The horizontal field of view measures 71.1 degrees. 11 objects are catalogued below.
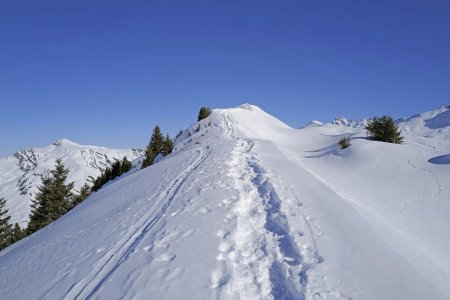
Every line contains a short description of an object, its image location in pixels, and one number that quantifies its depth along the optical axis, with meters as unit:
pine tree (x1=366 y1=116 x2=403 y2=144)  28.41
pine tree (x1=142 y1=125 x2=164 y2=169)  40.28
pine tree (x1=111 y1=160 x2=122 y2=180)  50.20
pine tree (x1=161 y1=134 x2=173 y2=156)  43.38
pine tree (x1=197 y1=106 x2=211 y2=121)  61.93
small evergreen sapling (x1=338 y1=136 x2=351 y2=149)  24.16
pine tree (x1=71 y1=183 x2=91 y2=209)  44.26
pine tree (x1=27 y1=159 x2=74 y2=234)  33.44
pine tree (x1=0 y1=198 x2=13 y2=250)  32.81
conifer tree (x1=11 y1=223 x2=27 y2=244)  36.41
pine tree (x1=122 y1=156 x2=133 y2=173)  49.66
